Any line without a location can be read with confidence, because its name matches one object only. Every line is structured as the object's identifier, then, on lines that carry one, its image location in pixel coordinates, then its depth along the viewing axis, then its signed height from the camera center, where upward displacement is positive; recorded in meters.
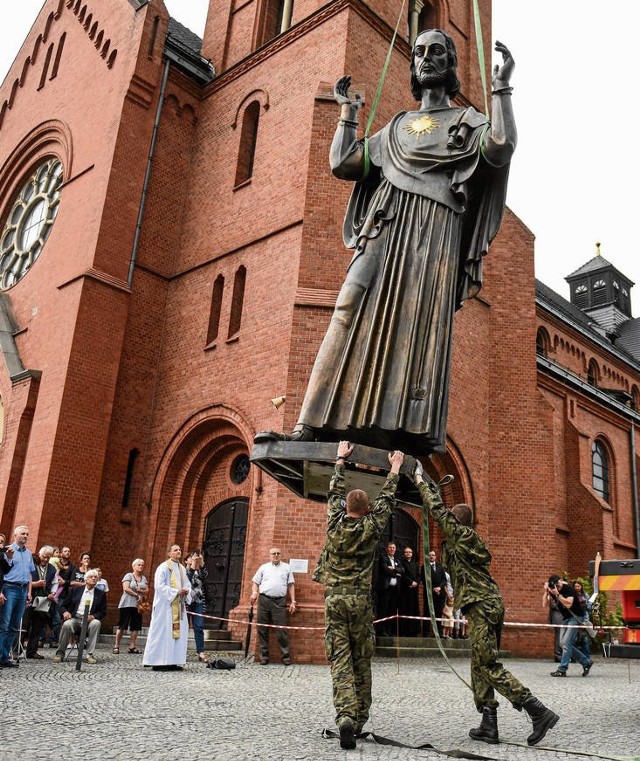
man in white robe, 9.52 -0.08
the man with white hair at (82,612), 10.31 -0.08
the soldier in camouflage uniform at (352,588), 4.88 +0.24
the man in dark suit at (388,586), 12.62 +0.66
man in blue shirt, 8.95 +0.13
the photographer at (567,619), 11.49 +0.34
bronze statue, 4.94 +2.54
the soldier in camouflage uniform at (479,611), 4.93 +0.17
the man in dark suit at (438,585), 13.38 +0.79
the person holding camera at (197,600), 11.14 +0.20
